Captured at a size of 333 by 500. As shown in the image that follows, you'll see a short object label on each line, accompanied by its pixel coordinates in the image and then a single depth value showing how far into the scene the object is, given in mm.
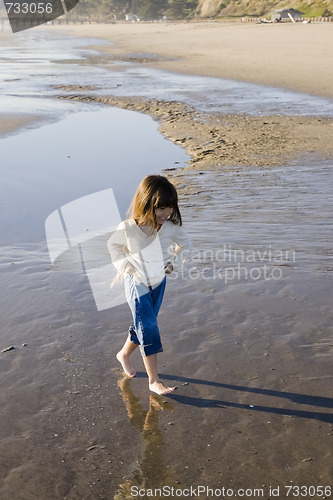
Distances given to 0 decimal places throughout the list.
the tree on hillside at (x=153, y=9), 110875
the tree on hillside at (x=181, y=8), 105238
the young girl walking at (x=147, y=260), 3533
